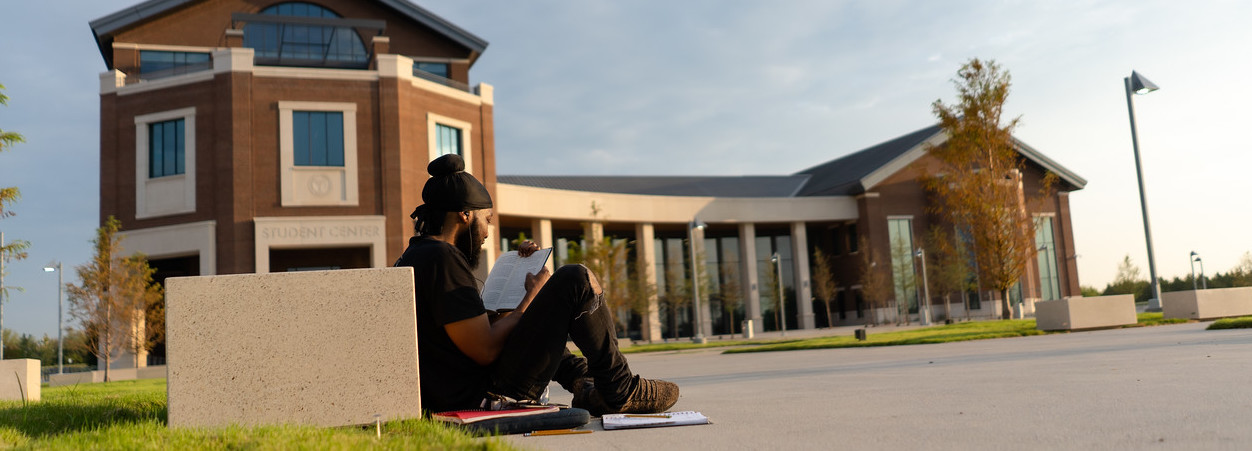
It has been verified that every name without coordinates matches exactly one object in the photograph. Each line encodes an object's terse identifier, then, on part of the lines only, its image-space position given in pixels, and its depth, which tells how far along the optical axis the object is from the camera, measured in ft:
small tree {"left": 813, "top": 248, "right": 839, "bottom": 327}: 163.73
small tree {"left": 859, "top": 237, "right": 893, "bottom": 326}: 157.89
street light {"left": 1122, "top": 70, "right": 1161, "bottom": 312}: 73.51
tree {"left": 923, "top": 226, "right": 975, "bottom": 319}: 152.15
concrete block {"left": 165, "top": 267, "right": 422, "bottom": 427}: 13.06
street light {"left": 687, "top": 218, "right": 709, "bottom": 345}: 105.29
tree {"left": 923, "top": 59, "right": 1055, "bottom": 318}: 97.96
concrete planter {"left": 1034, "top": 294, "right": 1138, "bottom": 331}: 63.46
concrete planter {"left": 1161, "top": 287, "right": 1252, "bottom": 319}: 67.97
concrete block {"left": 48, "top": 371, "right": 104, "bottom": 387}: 71.67
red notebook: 13.20
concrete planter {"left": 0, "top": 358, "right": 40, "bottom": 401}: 35.58
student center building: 98.37
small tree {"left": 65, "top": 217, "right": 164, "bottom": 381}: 84.02
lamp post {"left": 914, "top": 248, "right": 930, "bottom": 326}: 132.37
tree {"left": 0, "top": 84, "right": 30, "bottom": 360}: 36.60
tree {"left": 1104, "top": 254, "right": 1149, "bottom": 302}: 184.55
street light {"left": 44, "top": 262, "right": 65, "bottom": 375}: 102.99
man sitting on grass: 13.61
